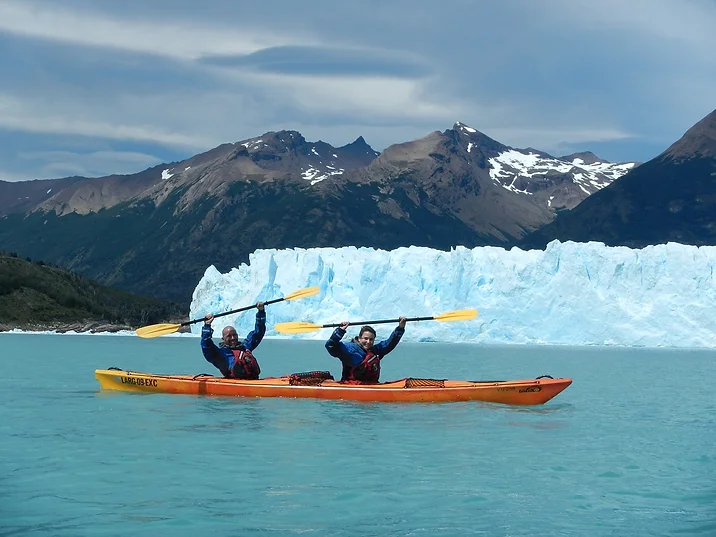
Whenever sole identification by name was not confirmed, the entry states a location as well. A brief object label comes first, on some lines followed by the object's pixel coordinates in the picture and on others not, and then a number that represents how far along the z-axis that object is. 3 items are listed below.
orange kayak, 18.42
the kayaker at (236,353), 18.92
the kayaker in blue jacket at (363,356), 18.28
